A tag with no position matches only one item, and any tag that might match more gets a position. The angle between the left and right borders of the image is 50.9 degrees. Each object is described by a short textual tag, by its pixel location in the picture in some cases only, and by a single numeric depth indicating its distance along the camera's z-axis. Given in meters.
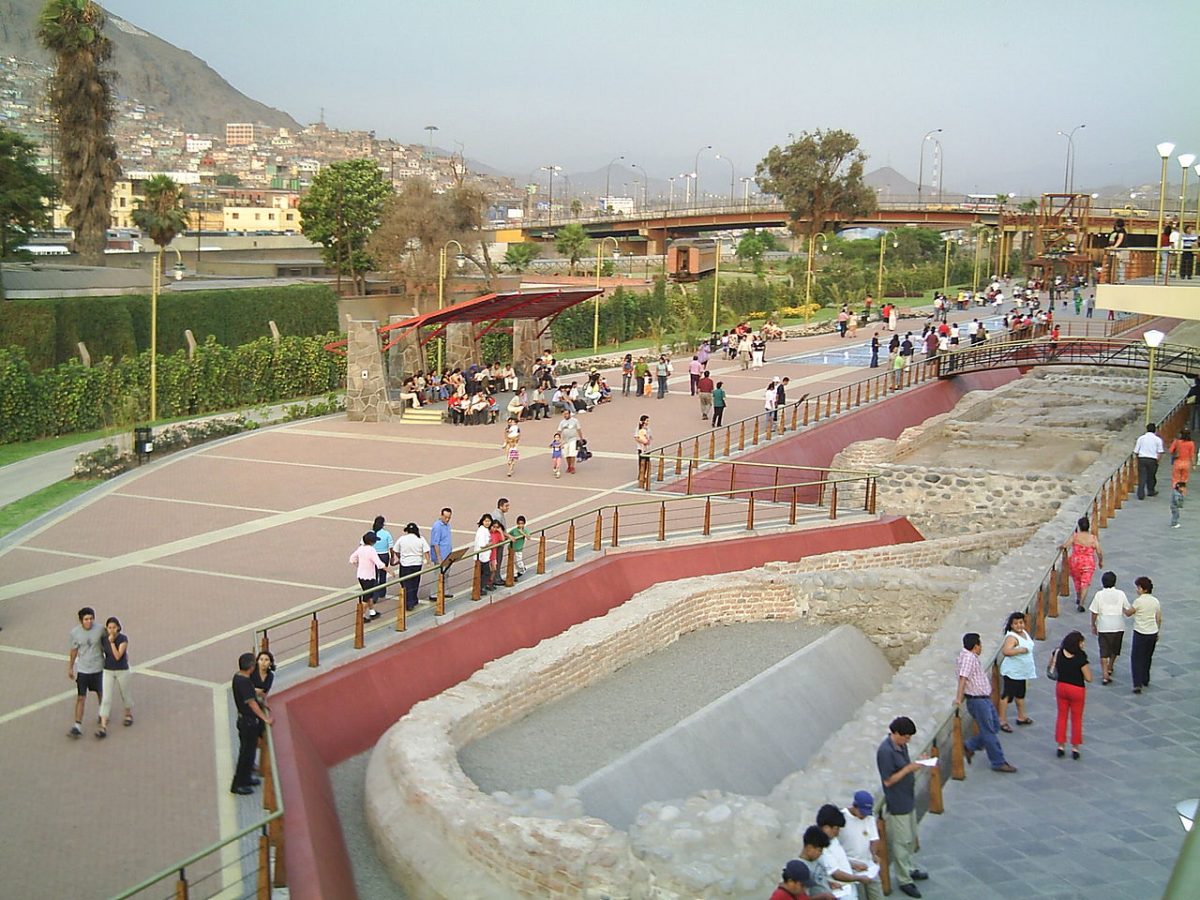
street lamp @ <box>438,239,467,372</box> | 40.78
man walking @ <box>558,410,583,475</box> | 22.73
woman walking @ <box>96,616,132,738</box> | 11.23
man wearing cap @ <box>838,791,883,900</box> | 7.66
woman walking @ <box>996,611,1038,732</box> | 10.66
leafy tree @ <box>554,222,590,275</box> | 88.12
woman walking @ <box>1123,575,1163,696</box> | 11.52
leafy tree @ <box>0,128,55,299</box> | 49.16
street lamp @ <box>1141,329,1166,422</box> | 22.91
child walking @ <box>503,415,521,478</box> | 22.38
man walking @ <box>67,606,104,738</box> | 11.25
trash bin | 23.81
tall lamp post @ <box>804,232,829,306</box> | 64.56
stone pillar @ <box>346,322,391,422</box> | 28.44
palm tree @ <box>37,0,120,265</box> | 47.38
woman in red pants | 10.10
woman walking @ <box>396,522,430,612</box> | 14.55
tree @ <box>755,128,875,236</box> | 74.25
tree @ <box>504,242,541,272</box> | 87.06
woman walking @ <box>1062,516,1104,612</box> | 14.33
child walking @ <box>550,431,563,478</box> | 22.64
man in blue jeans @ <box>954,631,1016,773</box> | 10.09
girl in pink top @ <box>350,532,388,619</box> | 14.25
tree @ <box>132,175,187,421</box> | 60.62
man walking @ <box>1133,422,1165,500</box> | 19.31
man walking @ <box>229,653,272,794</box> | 10.17
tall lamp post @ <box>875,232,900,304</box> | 69.34
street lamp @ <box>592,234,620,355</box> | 48.09
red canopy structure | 29.03
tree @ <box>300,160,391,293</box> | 65.81
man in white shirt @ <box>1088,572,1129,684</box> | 11.84
